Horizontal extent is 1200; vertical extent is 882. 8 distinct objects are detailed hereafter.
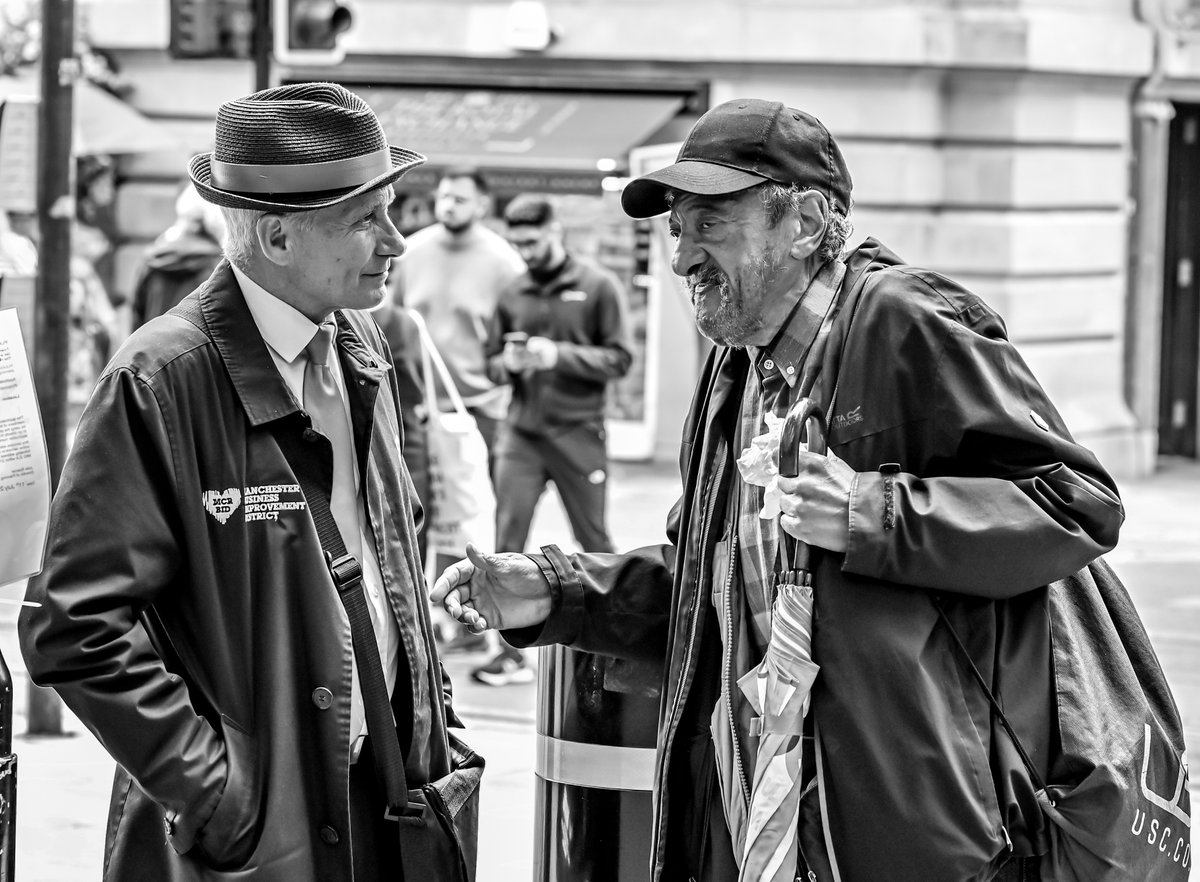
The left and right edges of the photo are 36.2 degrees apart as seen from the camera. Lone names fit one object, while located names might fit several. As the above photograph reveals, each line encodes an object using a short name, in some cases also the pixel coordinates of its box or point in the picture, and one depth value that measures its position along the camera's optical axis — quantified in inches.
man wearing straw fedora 110.3
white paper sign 130.7
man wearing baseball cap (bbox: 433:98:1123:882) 109.1
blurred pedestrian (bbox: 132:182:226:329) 364.5
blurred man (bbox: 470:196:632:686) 342.0
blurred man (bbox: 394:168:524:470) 371.6
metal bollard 152.6
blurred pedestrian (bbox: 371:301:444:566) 291.9
